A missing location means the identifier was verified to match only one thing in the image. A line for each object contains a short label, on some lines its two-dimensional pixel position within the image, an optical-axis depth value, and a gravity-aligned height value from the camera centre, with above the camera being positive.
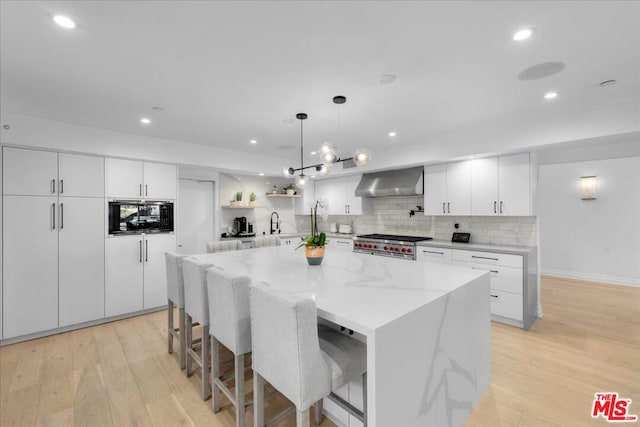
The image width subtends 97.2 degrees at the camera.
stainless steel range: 4.52 -0.57
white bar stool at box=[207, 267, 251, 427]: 1.78 -0.69
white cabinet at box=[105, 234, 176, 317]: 3.81 -0.83
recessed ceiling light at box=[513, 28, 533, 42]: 1.73 +1.11
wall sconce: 5.60 +0.46
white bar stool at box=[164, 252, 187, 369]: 2.63 -0.79
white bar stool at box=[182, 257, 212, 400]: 2.19 -0.71
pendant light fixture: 2.59 +0.53
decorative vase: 2.55 -0.38
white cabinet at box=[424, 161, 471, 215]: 4.16 +0.35
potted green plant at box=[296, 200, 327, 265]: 2.55 -0.32
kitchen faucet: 6.30 -0.25
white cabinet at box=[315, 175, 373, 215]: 5.71 +0.33
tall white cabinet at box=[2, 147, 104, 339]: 3.17 -0.31
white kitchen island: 1.26 -0.59
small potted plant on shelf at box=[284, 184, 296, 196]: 6.29 +0.53
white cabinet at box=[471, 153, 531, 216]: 3.63 +0.34
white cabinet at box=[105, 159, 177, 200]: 3.81 +0.49
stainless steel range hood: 4.70 +0.51
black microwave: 3.84 -0.04
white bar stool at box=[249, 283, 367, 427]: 1.33 -0.76
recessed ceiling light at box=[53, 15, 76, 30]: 1.62 +1.13
